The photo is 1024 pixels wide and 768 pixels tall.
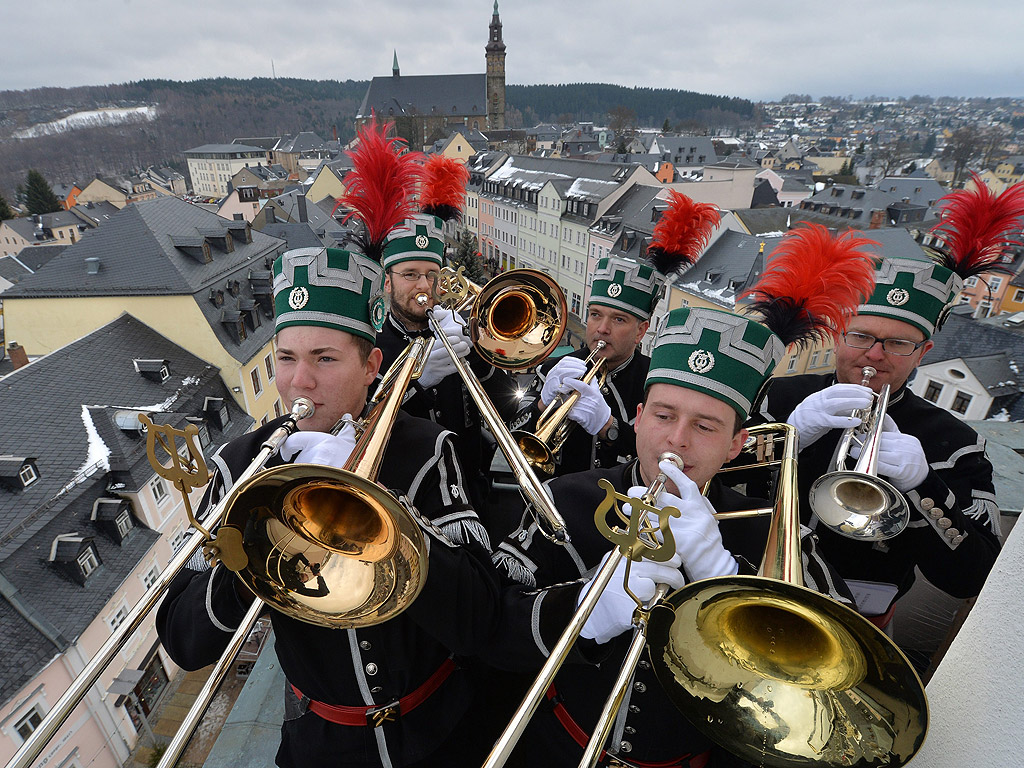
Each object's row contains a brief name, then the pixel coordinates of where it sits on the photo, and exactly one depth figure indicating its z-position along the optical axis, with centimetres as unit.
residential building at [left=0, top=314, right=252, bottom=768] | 1214
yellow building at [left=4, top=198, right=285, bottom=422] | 1933
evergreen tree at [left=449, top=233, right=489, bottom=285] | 3201
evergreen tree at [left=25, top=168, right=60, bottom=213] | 6178
